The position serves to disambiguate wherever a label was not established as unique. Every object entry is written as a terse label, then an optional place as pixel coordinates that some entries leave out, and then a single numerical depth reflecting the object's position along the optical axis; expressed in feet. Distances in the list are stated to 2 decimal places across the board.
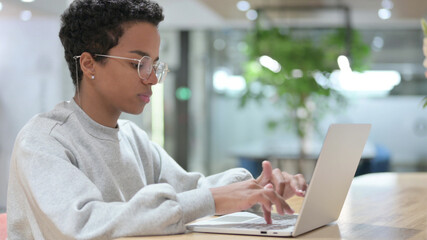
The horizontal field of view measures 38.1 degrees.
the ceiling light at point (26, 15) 14.70
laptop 4.16
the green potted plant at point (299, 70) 23.03
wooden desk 4.51
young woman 4.18
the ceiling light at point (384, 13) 23.30
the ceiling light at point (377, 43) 23.76
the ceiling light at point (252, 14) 23.53
